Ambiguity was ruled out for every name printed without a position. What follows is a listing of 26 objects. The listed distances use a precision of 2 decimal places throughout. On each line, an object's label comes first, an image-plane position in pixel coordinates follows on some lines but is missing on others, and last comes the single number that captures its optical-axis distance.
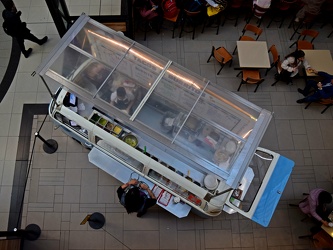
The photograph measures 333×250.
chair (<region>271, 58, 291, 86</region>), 7.09
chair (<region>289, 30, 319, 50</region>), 7.32
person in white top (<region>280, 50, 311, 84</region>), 6.68
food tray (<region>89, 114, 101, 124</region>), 5.15
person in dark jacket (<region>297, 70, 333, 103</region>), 6.55
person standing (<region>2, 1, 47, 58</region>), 6.23
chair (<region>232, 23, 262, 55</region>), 7.27
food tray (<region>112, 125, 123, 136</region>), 5.07
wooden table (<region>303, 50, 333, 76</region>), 7.02
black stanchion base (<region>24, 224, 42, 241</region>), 5.80
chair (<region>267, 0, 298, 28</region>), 7.59
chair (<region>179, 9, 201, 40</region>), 7.21
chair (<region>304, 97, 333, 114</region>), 6.78
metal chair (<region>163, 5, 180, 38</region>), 7.46
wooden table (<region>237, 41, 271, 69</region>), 6.84
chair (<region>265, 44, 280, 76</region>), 7.07
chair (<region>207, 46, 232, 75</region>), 7.03
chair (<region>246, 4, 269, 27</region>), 7.38
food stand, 4.59
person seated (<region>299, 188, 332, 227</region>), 5.38
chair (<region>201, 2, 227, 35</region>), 7.77
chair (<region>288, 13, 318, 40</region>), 7.54
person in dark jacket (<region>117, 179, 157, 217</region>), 4.78
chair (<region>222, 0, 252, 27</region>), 7.72
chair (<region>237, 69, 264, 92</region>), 6.83
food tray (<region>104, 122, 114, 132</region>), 5.11
